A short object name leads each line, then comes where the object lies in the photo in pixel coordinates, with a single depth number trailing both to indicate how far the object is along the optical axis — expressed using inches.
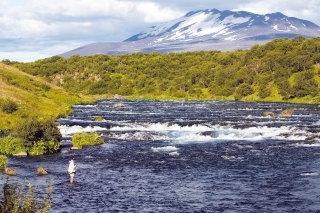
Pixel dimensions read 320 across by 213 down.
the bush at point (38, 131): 1965.6
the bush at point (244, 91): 6395.7
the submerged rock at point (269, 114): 3512.3
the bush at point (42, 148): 1947.6
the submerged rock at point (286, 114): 3440.7
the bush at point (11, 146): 1923.0
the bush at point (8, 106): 3019.2
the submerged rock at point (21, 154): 1909.1
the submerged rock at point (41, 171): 1539.1
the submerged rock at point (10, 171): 1507.1
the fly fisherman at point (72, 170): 1423.5
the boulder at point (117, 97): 7181.1
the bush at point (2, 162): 1603.3
